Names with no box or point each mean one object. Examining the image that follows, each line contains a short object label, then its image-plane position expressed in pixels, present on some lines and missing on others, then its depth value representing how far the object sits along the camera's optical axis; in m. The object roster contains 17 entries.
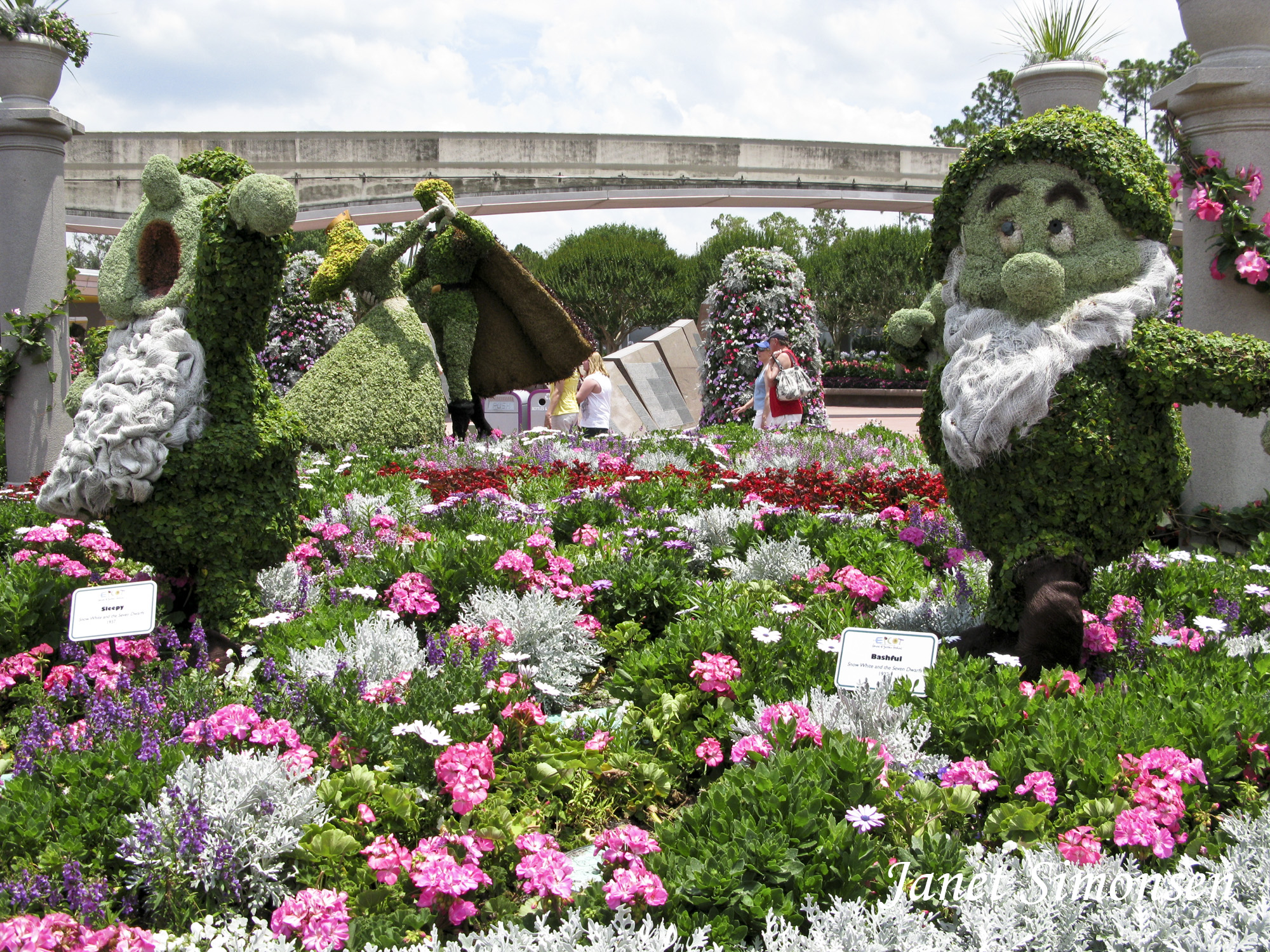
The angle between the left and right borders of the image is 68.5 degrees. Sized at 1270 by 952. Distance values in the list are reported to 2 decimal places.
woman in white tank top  9.31
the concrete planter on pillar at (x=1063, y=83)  6.34
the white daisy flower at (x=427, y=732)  2.45
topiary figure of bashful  2.95
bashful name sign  2.75
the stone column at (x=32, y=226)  7.35
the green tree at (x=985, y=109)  37.72
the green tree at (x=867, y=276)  32.91
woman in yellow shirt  10.20
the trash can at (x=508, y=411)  15.01
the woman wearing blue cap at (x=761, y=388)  9.48
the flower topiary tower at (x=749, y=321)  11.05
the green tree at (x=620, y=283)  34.06
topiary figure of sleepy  3.20
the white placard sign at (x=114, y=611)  3.01
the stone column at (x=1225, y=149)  5.15
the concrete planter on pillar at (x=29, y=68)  7.30
